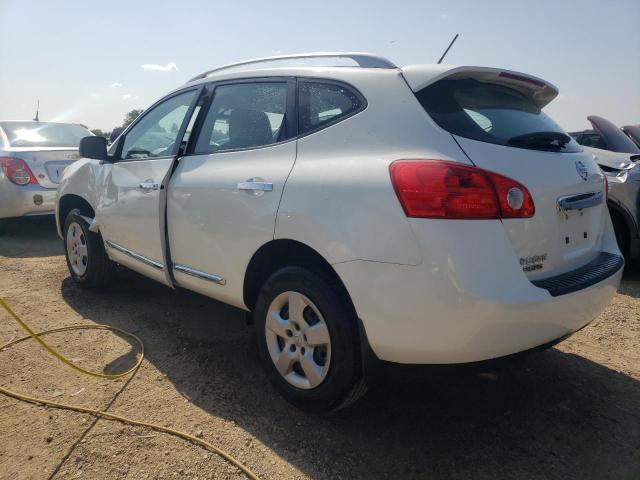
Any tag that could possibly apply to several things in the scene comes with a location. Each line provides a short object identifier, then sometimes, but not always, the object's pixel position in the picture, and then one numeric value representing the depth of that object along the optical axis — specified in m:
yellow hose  2.18
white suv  1.92
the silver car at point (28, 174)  6.23
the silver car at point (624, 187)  4.86
